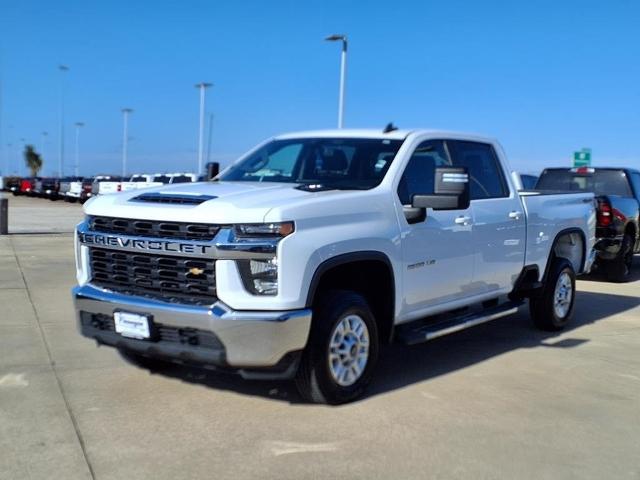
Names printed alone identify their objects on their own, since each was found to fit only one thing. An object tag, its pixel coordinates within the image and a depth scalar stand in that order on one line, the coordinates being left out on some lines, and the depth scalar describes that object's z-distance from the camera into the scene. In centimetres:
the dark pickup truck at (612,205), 1130
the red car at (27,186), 5022
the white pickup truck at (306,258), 437
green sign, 2856
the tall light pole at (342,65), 2286
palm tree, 10569
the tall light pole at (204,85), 4531
